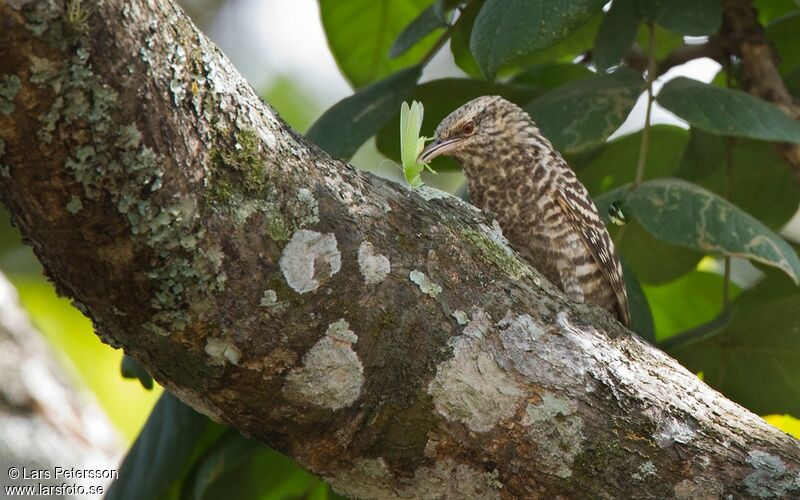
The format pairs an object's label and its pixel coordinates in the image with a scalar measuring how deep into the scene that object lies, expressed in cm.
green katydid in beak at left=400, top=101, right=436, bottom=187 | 625
